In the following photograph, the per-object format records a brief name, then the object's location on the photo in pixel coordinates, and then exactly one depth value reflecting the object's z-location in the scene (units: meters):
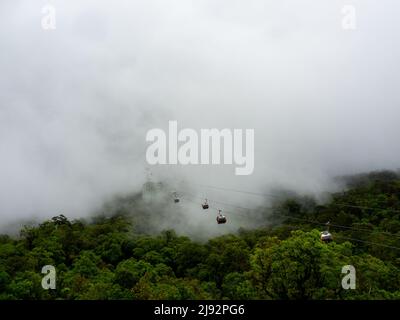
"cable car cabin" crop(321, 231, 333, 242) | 43.16
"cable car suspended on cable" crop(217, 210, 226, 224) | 53.59
